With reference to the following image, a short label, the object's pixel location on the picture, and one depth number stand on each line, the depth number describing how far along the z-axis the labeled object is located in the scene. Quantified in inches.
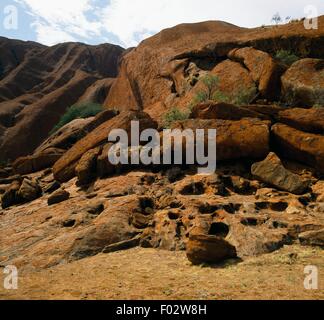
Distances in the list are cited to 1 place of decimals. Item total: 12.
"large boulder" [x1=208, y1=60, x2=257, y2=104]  806.5
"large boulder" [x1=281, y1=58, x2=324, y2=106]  718.5
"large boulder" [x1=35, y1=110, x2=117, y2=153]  1080.8
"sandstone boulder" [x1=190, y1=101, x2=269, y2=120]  634.8
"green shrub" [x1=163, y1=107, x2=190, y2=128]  784.3
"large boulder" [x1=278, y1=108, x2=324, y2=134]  580.1
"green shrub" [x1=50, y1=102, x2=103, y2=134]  1672.0
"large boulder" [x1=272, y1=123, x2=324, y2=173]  549.3
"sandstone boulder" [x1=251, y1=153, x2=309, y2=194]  509.4
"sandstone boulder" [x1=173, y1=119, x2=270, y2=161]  581.3
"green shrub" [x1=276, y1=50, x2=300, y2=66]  885.2
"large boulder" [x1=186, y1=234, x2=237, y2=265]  372.2
